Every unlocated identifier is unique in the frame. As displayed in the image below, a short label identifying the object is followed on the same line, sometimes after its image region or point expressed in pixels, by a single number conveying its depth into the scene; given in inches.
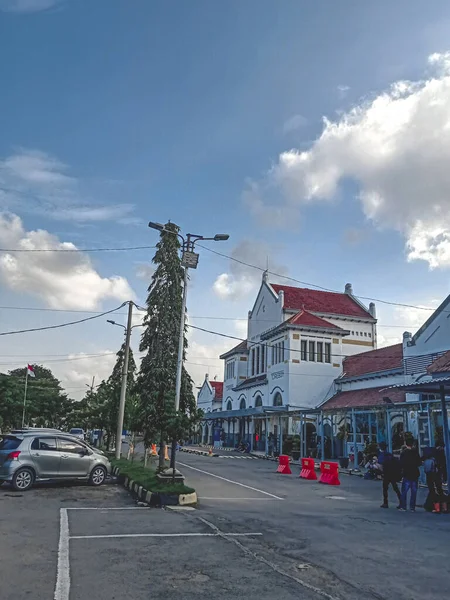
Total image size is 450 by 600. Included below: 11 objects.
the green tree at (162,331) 796.0
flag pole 1770.4
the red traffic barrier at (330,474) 790.5
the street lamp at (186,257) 604.5
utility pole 928.5
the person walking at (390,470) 544.7
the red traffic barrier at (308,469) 872.3
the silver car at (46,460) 561.0
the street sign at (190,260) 637.3
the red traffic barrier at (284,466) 981.2
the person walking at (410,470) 509.7
